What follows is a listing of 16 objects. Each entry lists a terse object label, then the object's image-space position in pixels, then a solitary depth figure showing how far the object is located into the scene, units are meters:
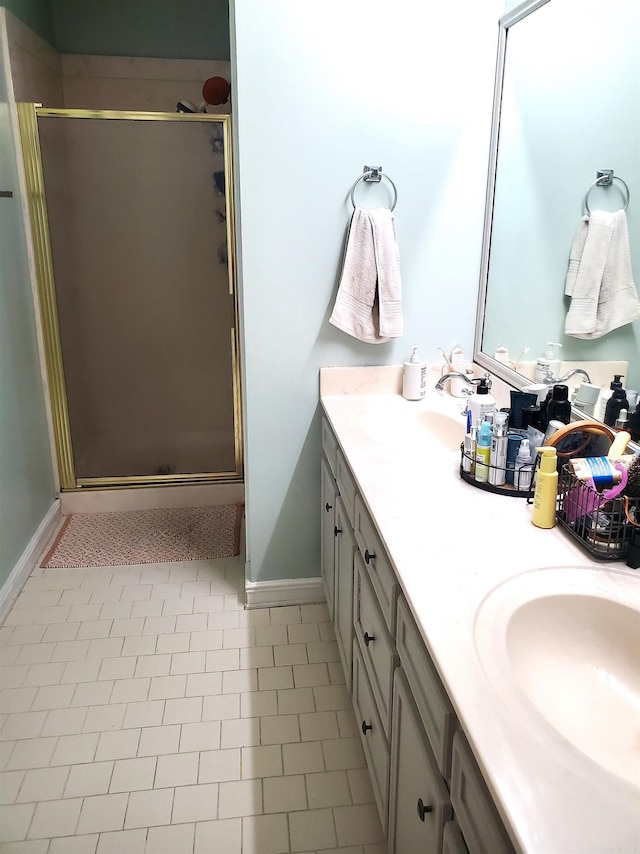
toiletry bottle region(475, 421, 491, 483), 1.45
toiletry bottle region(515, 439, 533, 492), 1.41
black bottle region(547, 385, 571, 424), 1.48
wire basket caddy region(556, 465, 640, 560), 1.16
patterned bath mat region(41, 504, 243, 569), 2.75
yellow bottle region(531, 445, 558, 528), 1.27
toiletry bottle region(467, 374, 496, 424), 1.62
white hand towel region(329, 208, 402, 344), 2.01
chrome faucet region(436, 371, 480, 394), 1.95
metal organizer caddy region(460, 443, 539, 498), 1.42
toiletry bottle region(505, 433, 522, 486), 1.44
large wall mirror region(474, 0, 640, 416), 1.39
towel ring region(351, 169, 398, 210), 2.01
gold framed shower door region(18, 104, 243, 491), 2.76
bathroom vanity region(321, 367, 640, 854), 0.72
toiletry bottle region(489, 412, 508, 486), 1.43
